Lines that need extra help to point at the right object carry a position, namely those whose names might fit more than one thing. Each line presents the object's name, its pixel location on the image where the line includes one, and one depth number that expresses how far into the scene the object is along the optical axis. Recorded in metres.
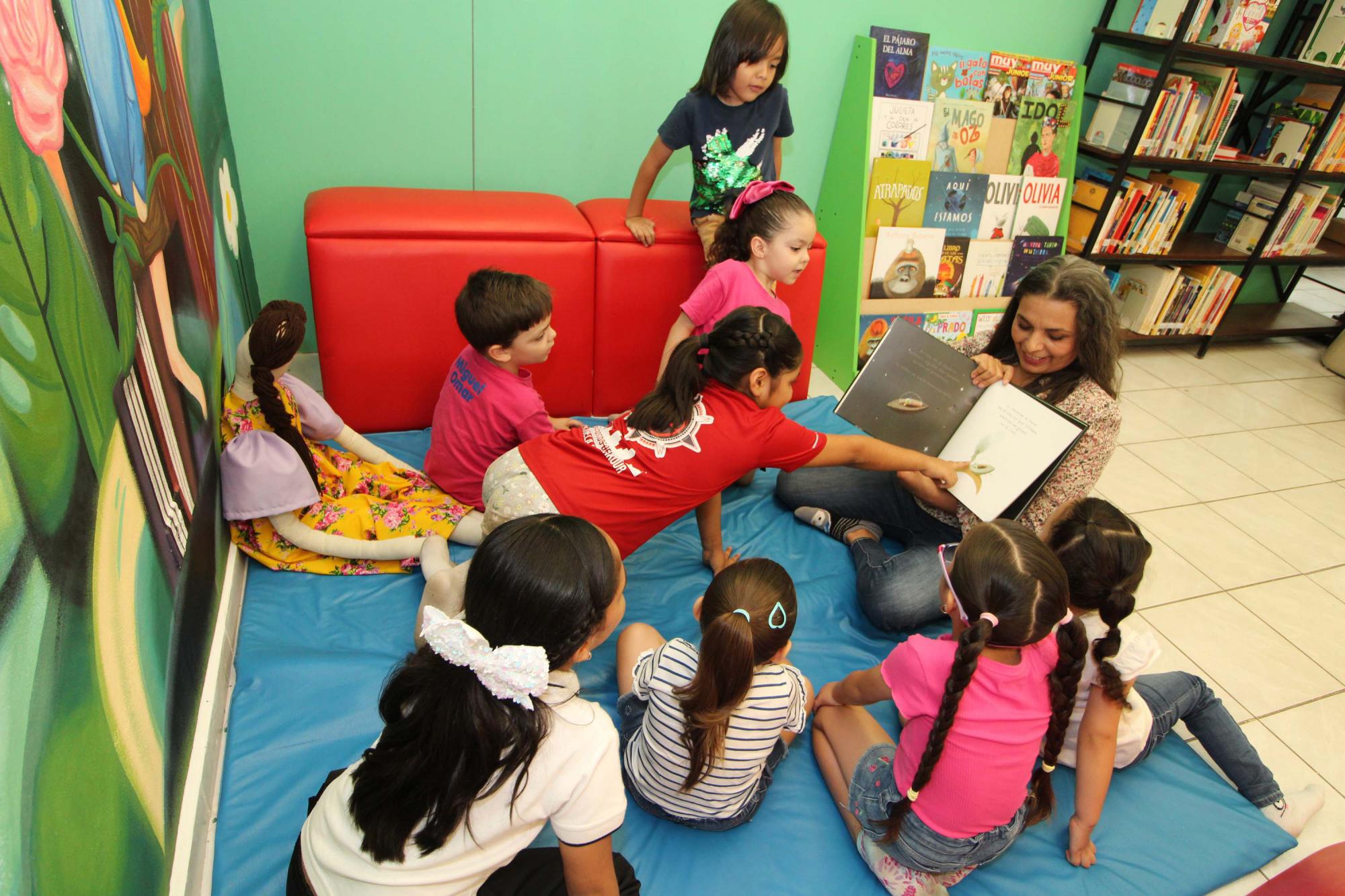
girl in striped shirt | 1.15
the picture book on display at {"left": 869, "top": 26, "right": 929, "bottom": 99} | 2.87
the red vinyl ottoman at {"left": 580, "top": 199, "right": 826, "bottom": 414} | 2.45
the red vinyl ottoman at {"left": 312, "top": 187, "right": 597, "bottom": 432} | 2.18
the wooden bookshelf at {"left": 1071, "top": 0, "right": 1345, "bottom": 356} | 3.16
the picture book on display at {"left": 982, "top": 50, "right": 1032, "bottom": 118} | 3.11
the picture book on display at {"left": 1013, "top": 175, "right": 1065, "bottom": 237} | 3.36
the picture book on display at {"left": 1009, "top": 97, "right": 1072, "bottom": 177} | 3.24
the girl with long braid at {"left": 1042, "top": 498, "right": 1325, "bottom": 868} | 1.33
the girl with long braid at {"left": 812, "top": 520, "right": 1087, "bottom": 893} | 1.18
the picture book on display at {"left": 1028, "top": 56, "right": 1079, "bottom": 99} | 3.18
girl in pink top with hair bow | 2.16
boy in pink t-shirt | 1.84
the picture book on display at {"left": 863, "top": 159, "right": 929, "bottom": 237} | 3.04
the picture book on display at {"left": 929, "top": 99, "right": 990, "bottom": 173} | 3.11
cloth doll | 1.64
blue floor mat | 1.37
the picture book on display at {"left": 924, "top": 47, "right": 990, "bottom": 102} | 3.02
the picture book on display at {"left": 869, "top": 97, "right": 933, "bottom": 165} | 2.96
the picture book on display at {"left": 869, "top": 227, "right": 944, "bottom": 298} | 3.13
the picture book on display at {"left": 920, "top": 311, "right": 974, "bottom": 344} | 3.34
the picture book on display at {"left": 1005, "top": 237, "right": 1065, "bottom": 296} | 3.42
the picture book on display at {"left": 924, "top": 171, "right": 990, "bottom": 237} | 3.19
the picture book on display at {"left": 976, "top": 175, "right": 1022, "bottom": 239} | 3.28
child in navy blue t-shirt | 2.18
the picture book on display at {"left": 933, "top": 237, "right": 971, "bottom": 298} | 3.29
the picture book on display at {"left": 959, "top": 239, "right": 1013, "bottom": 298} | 3.35
